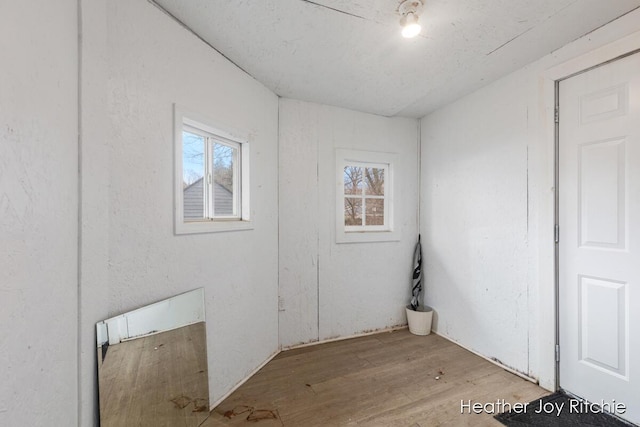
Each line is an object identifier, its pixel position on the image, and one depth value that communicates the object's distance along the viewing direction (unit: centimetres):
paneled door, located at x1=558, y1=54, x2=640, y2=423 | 157
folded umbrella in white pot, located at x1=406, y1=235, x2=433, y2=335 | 288
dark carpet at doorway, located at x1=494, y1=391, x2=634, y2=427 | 160
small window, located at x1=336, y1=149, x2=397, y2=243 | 283
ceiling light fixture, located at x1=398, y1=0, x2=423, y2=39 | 143
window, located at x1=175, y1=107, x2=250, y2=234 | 160
